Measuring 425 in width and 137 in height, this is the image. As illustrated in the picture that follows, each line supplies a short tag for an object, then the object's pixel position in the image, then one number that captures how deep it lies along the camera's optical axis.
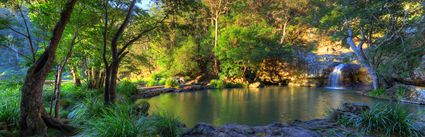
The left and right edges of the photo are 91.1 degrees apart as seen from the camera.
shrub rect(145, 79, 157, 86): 14.95
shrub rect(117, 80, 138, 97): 9.79
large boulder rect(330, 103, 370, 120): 4.34
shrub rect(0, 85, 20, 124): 3.48
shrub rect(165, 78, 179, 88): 13.92
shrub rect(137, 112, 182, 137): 3.11
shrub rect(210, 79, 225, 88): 15.41
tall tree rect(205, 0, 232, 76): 16.83
